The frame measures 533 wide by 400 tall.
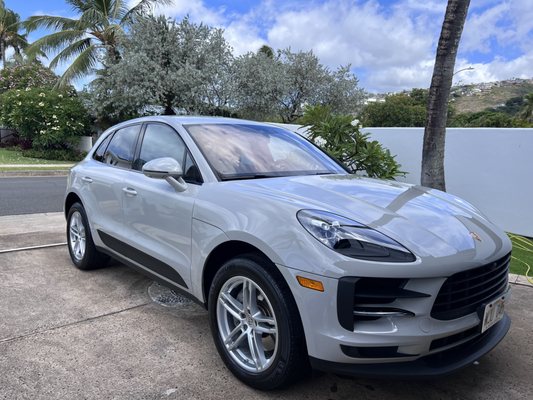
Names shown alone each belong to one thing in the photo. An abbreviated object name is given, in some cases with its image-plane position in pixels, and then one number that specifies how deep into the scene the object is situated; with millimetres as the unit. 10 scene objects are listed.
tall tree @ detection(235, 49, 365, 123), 24312
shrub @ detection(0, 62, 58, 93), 28734
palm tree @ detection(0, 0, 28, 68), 38281
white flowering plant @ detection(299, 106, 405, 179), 8312
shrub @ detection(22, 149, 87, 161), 23656
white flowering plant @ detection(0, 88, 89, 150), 22953
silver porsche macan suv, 2205
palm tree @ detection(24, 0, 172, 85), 22656
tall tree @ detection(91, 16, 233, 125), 20891
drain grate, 4035
